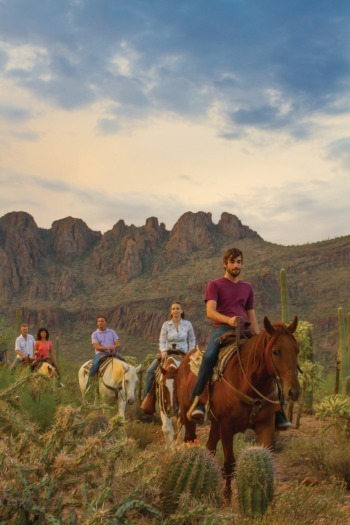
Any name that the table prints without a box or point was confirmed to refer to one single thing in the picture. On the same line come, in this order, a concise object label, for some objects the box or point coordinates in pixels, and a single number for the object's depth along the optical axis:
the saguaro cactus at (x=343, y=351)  16.84
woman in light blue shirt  11.30
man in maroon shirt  7.61
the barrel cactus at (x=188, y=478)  5.33
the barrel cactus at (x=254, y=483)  5.62
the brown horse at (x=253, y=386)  6.61
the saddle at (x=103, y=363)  13.96
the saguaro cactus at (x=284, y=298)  16.89
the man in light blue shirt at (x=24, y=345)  16.14
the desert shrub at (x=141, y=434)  12.27
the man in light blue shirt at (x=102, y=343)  14.02
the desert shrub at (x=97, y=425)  9.17
